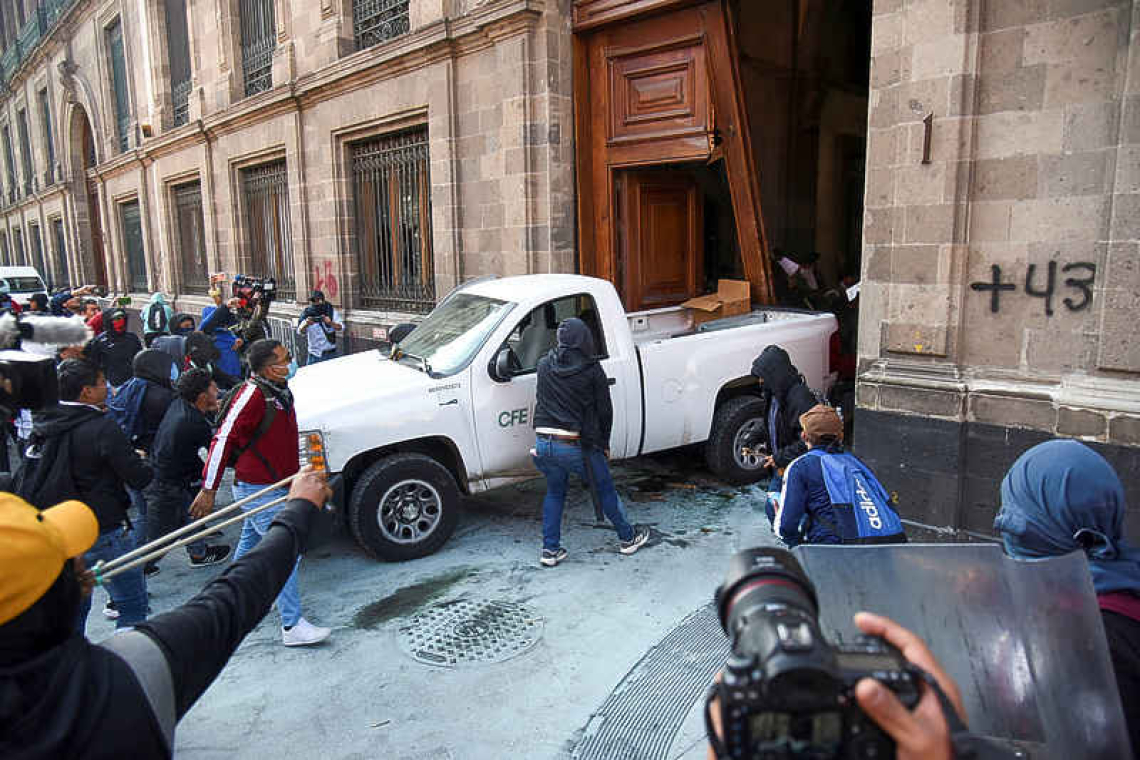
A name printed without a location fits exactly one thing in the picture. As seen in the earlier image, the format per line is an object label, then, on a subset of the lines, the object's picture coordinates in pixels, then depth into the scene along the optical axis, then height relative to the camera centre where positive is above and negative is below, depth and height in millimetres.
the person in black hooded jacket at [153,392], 5691 -969
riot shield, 1555 -800
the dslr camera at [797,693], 1134 -664
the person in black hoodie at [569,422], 5426 -1187
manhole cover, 4359 -2242
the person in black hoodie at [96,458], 3787 -975
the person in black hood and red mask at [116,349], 8508 -968
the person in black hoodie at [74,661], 1389 -817
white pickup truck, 5555 -1125
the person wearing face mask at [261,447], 4328 -1061
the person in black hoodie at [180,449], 5109 -1280
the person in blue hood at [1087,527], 1864 -748
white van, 23281 -529
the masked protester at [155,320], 9906 -762
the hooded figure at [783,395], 5133 -970
